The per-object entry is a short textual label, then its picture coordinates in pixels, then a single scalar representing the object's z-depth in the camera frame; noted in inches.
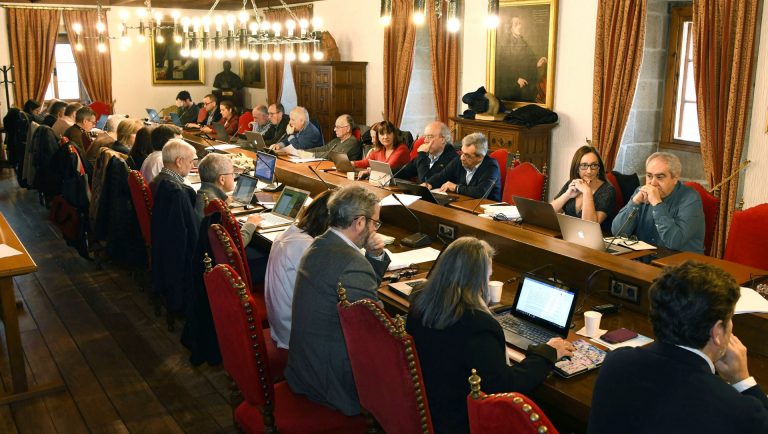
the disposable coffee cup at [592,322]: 103.7
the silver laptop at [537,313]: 103.2
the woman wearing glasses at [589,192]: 177.2
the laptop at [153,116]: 443.0
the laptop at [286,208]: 182.9
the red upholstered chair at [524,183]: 213.2
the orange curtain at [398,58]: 350.6
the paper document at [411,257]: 139.6
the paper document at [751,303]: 98.7
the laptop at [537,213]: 163.2
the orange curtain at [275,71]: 460.8
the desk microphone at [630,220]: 145.3
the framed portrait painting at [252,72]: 516.4
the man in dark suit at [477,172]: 216.5
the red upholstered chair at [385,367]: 84.7
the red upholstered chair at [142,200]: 184.2
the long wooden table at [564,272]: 90.4
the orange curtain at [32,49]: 468.8
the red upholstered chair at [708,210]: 167.2
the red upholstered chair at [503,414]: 61.1
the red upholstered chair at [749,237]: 148.3
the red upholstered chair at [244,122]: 402.3
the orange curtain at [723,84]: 211.2
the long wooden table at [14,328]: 138.3
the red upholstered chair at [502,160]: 236.5
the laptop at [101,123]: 403.9
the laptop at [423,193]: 181.4
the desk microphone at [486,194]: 194.9
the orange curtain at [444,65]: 321.4
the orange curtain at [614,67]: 244.1
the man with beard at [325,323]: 103.7
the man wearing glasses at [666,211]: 156.3
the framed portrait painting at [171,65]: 523.2
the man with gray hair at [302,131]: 330.0
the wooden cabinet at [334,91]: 388.8
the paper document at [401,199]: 169.2
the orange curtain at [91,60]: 490.9
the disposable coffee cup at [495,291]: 118.8
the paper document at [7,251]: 145.1
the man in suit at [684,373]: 64.8
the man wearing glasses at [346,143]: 302.7
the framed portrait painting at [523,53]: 277.3
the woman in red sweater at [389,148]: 264.4
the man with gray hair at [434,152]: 237.9
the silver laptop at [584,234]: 138.5
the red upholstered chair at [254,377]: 98.3
